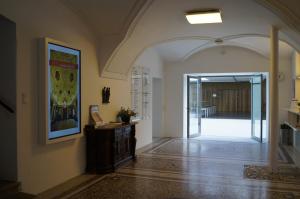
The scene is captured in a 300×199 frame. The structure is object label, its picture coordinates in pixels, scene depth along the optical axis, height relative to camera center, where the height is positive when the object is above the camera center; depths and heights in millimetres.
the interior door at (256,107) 9898 -287
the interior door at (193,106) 10852 -265
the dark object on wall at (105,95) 6250 +93
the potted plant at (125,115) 6688 -360
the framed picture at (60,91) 4320 +127
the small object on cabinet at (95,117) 5719 -345
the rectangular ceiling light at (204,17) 5387 +1569
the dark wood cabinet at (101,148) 5559 -940
